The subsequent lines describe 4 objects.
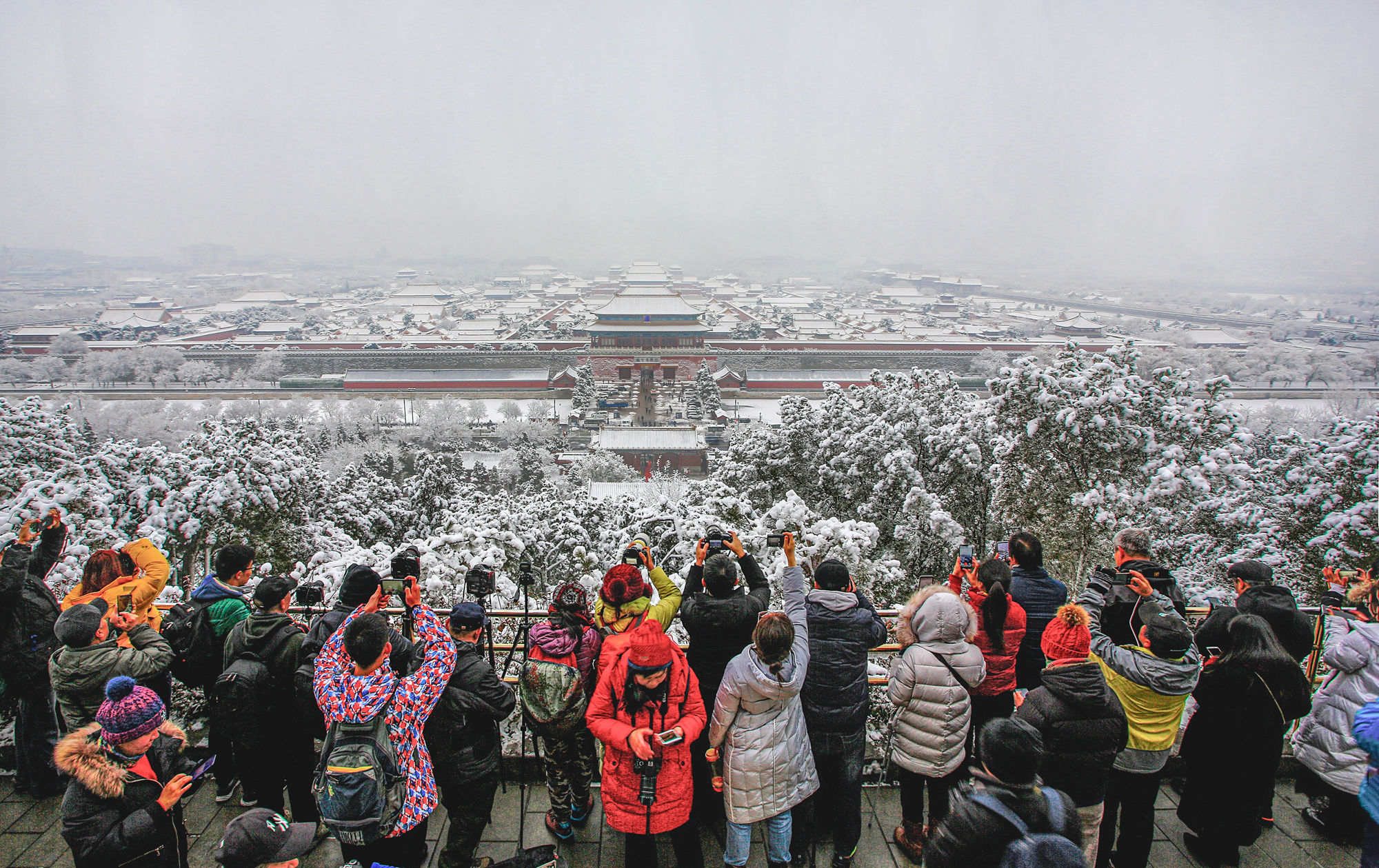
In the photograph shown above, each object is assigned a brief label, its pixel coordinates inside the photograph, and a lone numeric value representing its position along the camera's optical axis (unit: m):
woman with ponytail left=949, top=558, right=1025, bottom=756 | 2.30
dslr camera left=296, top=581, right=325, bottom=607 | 2.61
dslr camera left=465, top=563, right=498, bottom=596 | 2.43
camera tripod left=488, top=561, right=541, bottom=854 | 2.26
